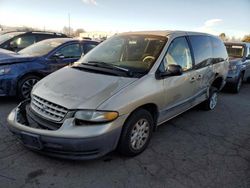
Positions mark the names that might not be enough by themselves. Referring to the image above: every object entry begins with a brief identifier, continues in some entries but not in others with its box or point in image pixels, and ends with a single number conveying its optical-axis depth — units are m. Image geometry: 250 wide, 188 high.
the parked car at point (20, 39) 6.10
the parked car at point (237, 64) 5.85
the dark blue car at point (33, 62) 3.94
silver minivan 2.13
